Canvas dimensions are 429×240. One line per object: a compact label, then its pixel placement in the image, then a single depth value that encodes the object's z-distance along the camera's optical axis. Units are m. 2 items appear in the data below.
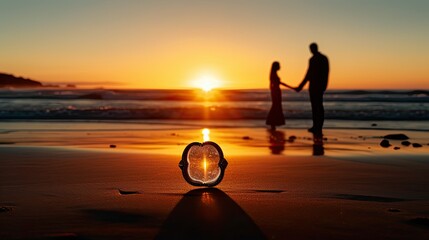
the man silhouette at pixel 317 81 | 11.91
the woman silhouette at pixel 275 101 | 14.14
